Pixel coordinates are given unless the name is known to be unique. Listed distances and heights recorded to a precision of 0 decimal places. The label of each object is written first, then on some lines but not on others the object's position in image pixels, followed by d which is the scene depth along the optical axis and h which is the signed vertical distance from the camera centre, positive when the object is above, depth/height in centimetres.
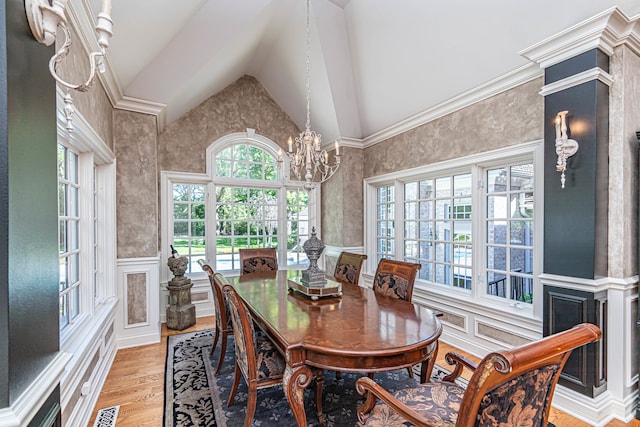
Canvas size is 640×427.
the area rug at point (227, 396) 206 -144
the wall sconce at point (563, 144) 221 +48
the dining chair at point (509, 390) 92 -62
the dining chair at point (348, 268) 317 -62
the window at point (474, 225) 283 -17
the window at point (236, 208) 450 +4
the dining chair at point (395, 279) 250 -60
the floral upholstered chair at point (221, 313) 255 -91
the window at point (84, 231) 218 -18
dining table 152 -69
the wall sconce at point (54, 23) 88 +58
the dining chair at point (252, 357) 181 -96
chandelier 260 +55
